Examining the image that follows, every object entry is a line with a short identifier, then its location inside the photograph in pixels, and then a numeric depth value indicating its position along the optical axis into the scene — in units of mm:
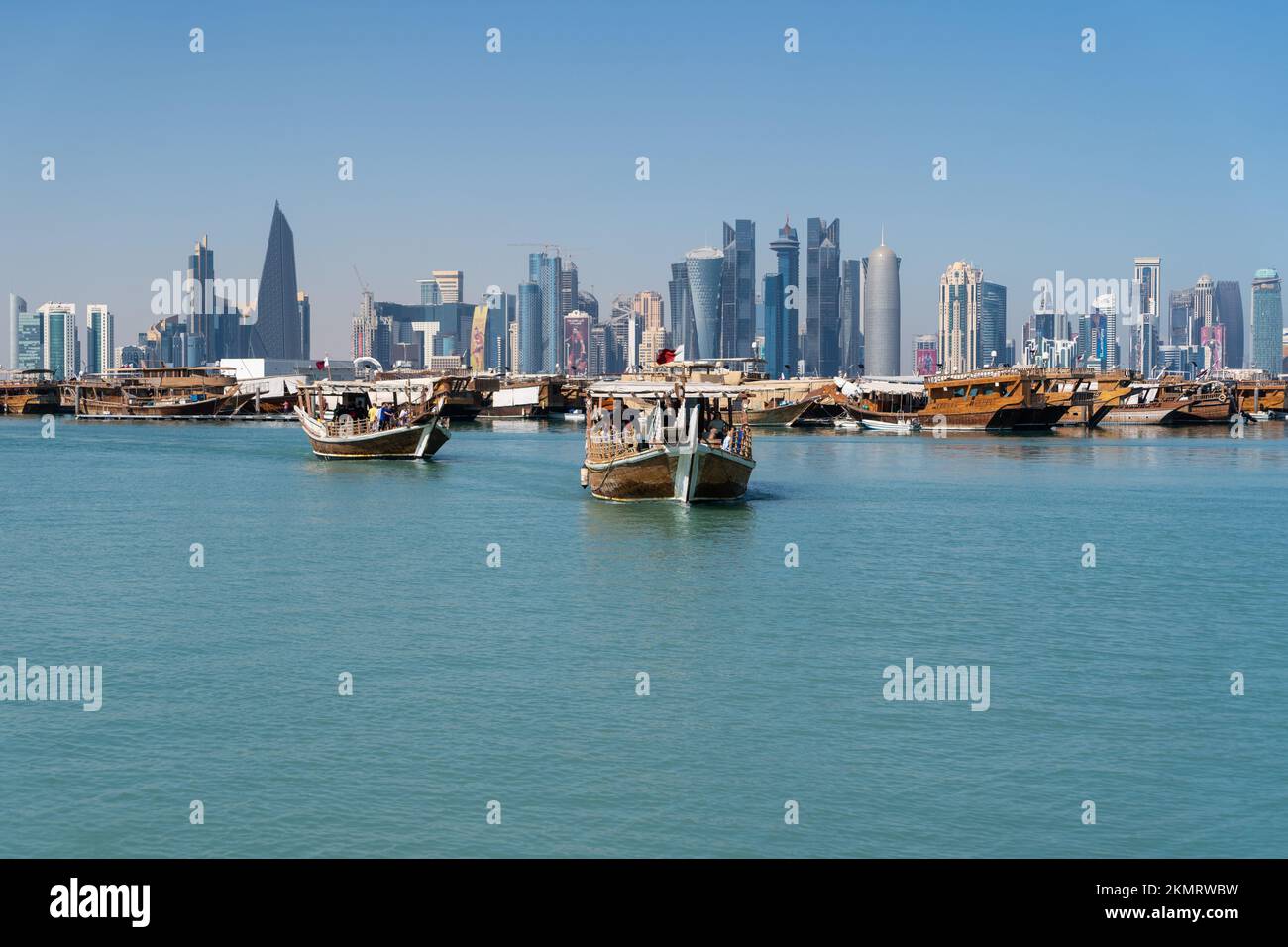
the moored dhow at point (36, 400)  194500
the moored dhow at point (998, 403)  138375
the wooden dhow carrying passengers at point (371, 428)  88812
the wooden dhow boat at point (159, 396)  169625
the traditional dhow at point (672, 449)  58031
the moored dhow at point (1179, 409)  162375
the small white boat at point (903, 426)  143625
